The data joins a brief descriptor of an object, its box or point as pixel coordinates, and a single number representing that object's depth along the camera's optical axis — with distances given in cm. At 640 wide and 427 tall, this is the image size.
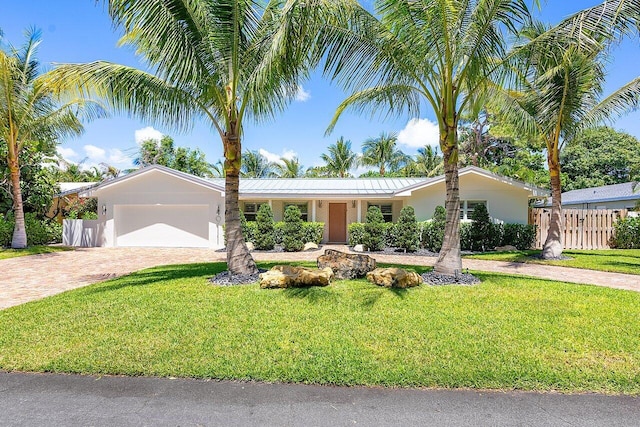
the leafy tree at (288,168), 3716
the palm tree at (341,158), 3575
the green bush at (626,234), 1566
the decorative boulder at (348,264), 830
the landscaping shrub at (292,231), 1545
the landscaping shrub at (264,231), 1577
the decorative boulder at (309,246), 1598
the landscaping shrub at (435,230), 1465
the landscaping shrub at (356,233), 1586
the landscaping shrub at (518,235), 1563
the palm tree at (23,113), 1417
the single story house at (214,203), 1667
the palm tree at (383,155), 3481
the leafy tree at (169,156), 3225
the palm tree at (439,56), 687
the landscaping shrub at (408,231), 1489
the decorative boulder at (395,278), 725
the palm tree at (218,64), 666
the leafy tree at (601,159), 3344
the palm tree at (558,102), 1034
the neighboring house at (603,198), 2127
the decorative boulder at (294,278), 722
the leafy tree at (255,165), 3719
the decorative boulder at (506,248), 1527
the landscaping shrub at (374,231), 1522
